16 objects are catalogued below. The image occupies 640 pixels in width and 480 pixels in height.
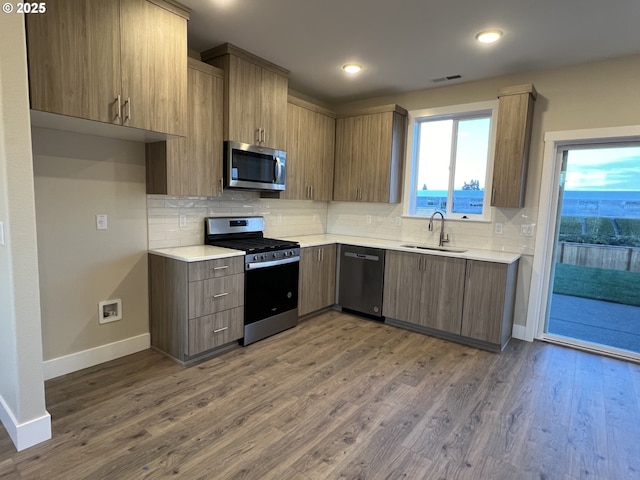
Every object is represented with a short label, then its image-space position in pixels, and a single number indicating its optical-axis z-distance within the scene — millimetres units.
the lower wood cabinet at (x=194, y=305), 2807
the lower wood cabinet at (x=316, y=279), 3885
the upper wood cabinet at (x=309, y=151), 4004
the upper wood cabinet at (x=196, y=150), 2867
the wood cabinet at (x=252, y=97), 3173
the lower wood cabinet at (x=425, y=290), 3494
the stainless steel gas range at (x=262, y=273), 3258
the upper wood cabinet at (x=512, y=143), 3334
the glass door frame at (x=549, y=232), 3297
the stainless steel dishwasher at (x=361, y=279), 4004
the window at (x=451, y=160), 3891
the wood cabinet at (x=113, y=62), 1952
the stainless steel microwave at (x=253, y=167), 3246
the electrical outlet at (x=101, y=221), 2766
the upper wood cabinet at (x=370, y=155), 4164
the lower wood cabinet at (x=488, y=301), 3268
